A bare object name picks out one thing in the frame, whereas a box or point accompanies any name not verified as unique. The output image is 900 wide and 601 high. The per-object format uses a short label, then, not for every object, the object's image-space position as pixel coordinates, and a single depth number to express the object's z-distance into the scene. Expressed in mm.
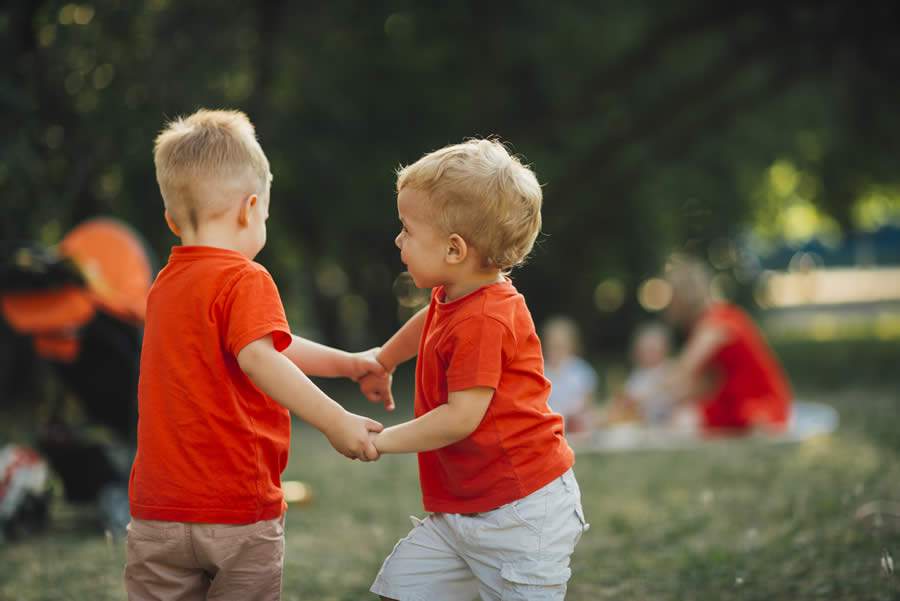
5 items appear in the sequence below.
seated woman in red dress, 9406
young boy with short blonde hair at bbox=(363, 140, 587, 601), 2904
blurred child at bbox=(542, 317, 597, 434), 9766
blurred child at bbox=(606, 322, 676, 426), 10242
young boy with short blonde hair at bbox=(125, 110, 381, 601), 2855
